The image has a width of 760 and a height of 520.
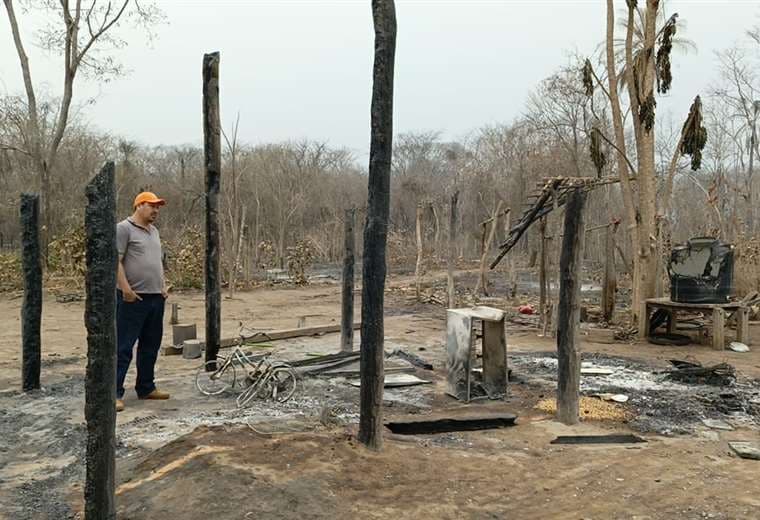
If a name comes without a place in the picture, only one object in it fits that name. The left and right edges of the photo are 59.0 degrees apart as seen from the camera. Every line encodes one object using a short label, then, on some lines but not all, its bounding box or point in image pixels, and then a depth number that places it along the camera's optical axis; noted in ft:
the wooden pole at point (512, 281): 56.75
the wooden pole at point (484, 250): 52.21
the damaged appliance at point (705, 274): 36.04
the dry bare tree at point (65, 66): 65.62
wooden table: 35.09
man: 19.88
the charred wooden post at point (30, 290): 22.08
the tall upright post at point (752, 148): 93.86
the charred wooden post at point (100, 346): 11.25
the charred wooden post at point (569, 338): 19.89
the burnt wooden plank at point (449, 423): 18.94
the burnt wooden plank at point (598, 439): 18.34
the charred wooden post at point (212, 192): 25.26
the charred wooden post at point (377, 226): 15.94
